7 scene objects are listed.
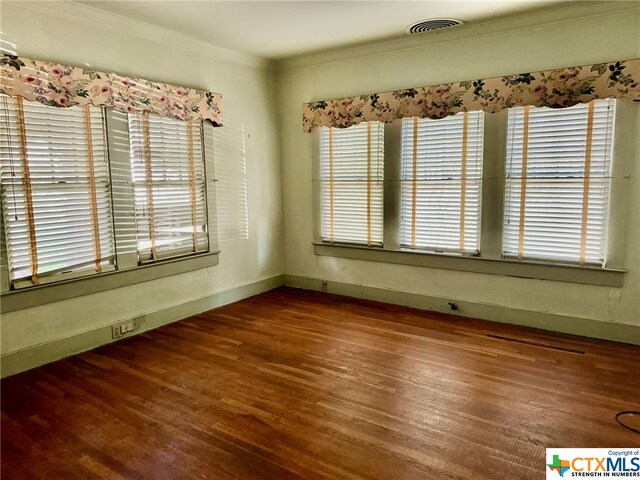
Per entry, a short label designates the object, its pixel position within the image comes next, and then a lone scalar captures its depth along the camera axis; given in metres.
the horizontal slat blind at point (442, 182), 4.13
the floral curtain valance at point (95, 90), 3.03
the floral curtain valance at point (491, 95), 3.43
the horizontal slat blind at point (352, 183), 4.71
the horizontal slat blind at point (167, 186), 3.89
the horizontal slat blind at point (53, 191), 3.09
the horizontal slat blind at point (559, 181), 3.57
